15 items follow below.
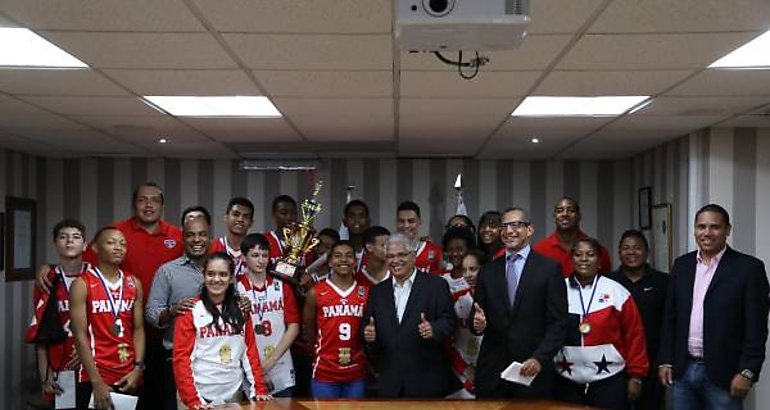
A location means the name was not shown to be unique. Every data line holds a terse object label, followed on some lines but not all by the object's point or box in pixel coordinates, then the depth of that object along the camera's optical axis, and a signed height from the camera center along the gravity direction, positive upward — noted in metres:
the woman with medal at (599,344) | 4.56 -0.80
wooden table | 3.71 -0.95
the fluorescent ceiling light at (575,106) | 4.93 +0.64
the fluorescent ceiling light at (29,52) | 3.41 +0.69
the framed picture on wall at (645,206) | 7.46 -0.01
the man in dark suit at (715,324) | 4.37 -0.66
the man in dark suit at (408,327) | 4.48 -0.68
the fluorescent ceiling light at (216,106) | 4.95 +0.63
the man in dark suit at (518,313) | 4.32 -0.59
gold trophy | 5.03 -0.30
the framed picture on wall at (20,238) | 7.16 -0.33
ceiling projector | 2.53 +0.59
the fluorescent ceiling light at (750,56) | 3.55 +0.70
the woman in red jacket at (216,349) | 4.13 -0.76
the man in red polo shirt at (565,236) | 5.41 -0.22
